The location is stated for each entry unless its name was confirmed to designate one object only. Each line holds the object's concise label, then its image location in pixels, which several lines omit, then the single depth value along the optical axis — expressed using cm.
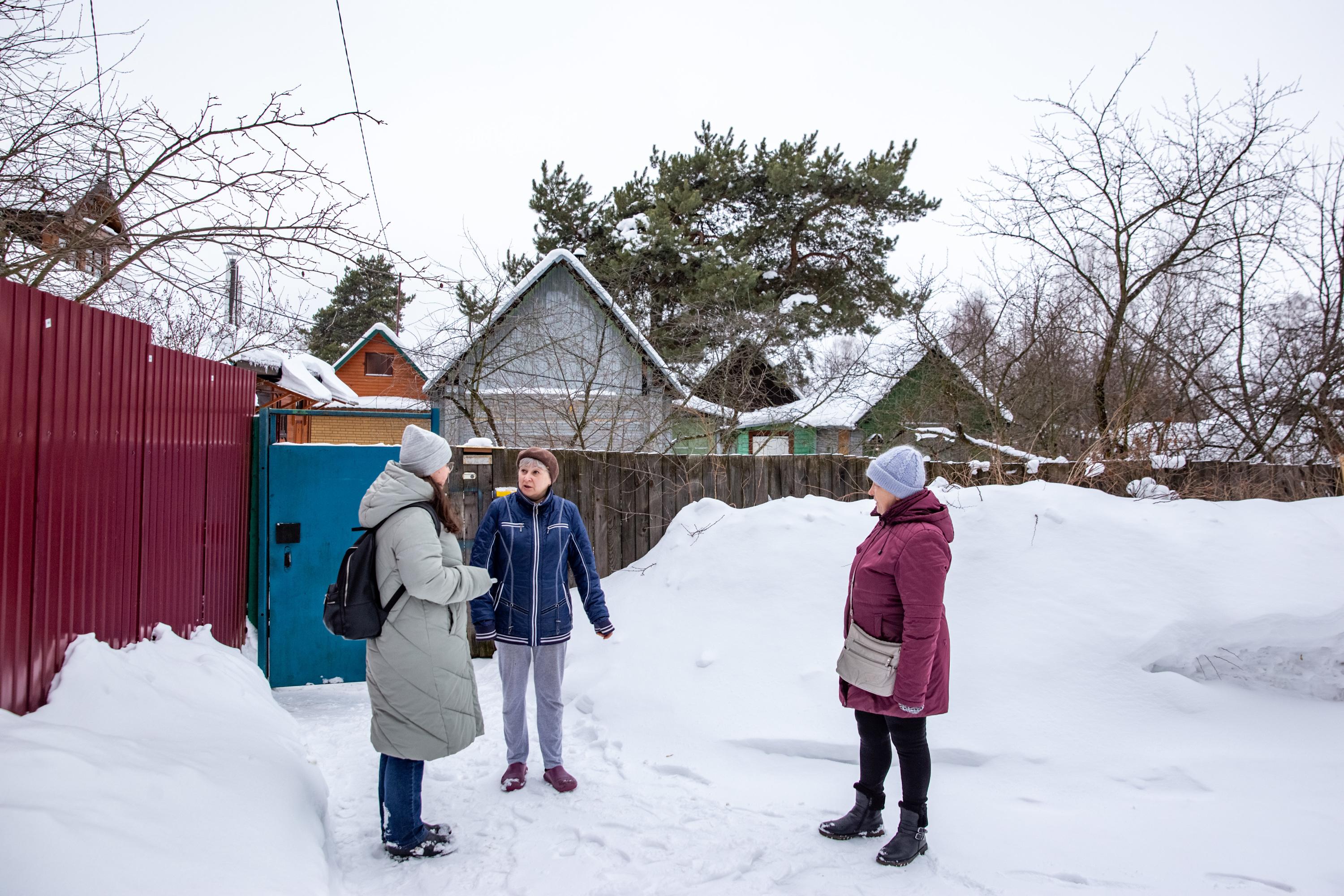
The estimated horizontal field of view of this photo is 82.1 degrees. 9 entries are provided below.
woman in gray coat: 318
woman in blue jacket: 396
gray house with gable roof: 1072
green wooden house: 992
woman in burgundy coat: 309
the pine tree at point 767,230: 2006
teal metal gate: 547
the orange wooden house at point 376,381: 2491
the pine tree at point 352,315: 3394
